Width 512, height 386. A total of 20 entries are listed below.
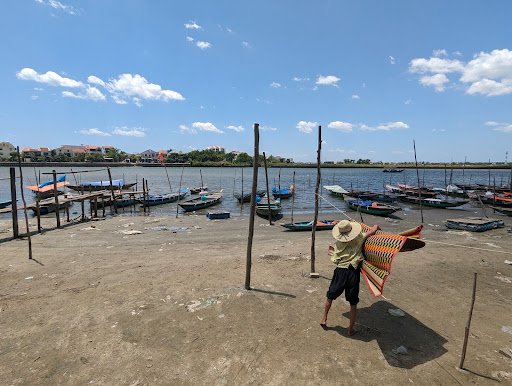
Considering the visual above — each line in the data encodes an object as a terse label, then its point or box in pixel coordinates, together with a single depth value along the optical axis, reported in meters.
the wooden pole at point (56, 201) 15.17
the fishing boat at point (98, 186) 30.87
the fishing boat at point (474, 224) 14.87
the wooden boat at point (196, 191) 37.57
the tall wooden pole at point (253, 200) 6.41
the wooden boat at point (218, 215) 19.38
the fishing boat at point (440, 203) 24.36
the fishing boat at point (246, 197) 28.56
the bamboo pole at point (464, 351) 4.04
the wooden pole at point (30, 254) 9.11
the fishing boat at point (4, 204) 23.21
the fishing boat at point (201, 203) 24.00
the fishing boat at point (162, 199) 27.05
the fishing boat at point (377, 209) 20.39
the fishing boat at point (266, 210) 20.20
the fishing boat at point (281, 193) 32.81
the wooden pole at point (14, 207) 11.92
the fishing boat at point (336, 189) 18.77
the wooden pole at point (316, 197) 7.51
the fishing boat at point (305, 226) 15.59
